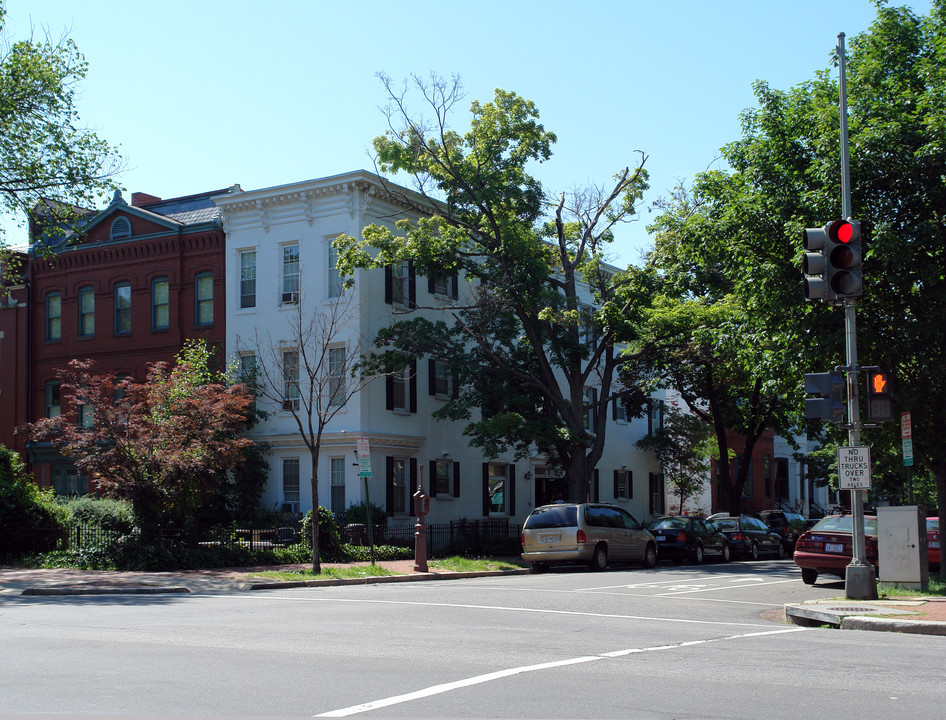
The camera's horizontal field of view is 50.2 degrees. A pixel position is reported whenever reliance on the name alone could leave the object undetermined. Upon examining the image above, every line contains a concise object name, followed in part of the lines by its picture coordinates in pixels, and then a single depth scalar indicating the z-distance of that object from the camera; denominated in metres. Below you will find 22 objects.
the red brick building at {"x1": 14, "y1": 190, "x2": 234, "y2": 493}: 35.22
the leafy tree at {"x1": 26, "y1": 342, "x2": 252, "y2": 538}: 22.98
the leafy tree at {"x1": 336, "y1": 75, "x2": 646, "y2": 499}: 30.25
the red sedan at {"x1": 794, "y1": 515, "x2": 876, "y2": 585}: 20.06
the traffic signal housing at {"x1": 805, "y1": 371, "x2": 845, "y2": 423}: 14.72
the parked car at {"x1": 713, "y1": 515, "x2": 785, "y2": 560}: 31.58
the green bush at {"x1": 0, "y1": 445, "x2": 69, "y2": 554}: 25.14
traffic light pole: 14.66
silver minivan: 24.47
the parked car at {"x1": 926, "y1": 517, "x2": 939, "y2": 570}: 22.53
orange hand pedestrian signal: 14.55
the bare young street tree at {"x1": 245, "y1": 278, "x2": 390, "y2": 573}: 30.95
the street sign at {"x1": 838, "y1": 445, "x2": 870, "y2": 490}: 14.78
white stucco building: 32.16
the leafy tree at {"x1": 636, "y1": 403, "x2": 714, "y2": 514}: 44.59
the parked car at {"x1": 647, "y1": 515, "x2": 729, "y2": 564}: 28.53
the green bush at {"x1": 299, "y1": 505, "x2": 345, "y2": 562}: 26.09
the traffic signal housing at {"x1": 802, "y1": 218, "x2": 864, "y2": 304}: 14.00
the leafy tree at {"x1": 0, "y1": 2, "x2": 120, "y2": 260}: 28.50
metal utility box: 17.03
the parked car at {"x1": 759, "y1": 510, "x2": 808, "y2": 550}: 35.88
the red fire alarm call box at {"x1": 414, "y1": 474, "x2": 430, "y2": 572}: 23.69
